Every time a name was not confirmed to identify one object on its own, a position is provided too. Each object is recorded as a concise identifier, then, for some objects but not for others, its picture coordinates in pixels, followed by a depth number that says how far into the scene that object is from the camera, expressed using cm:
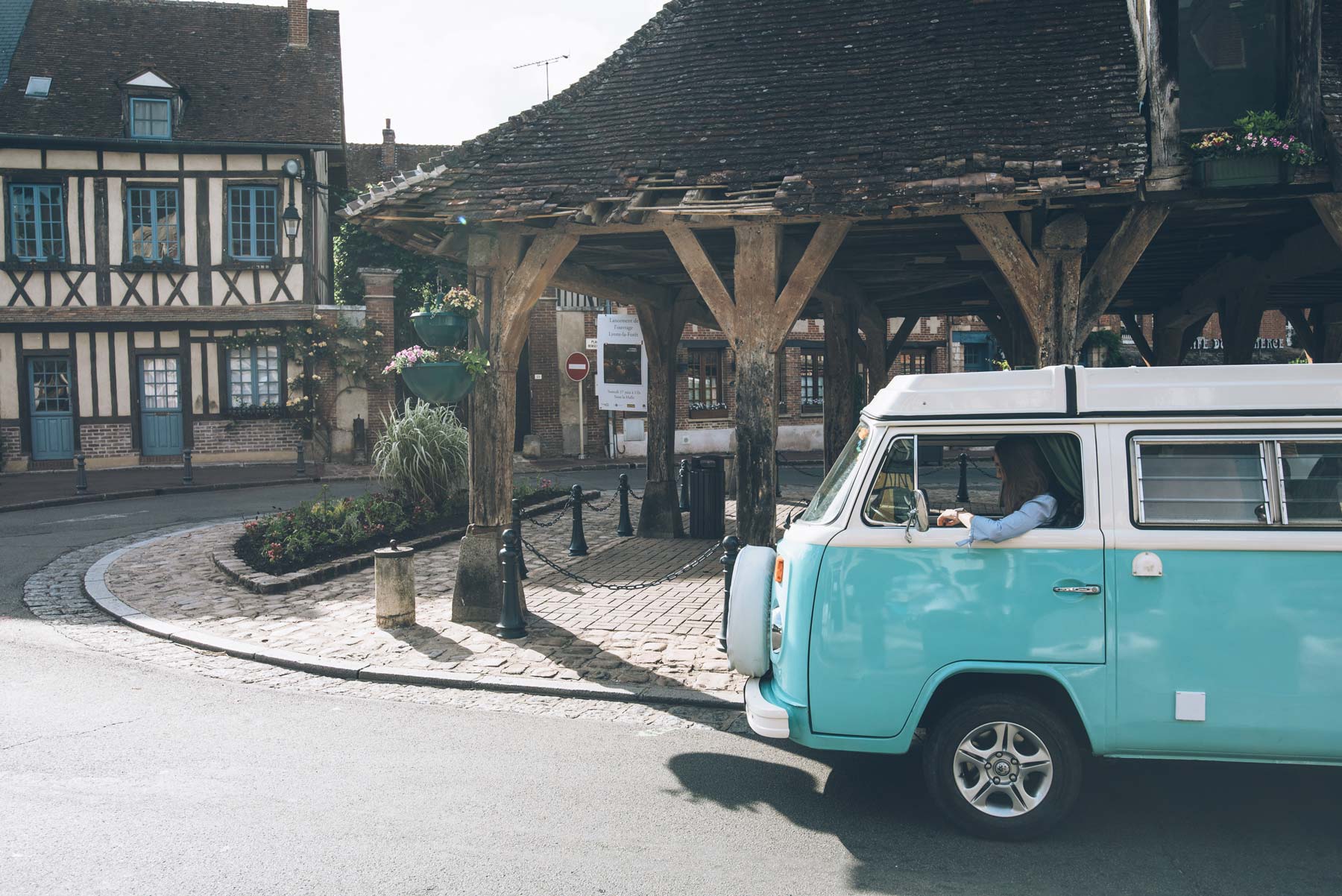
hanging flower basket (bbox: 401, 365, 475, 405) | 835
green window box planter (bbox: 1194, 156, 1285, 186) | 723
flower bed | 1092
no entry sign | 2677
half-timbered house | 2309
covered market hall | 752
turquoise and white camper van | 412
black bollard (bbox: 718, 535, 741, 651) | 743
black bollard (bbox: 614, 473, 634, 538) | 1364
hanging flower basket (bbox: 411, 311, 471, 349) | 844
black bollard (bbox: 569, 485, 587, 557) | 1196
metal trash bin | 1309
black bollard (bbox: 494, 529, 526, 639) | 798
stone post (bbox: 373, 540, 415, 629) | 830
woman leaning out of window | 430
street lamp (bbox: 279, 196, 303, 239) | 2292
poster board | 2078
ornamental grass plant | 1365
